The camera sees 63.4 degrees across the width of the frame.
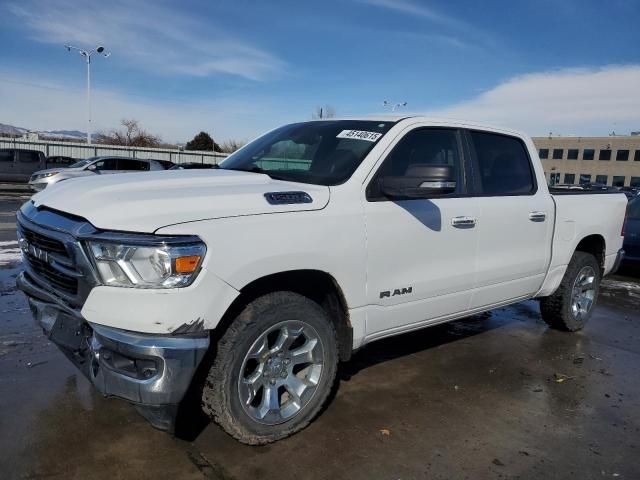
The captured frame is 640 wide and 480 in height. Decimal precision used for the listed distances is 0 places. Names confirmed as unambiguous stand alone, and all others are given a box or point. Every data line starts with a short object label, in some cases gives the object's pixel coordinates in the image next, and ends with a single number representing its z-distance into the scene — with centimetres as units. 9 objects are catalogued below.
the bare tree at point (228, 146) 6128
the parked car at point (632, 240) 859
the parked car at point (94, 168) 1844
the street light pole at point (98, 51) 3644
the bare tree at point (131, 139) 5697
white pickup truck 245
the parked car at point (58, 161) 2536
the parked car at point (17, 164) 2378
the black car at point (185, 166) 2054
